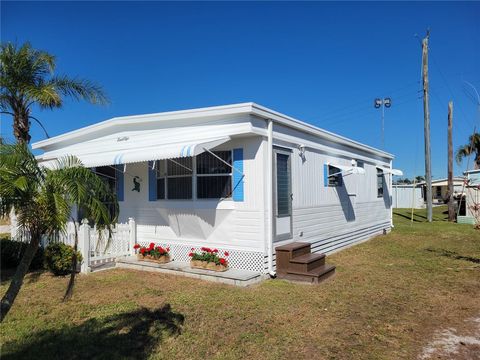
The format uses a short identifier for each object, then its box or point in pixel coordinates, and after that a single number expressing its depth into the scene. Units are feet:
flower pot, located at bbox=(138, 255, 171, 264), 26.86
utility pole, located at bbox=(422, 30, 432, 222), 64.39
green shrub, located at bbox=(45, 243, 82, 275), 24.94
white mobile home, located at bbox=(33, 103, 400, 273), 23.85
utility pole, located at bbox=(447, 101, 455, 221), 65.00
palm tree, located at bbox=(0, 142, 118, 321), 11.28
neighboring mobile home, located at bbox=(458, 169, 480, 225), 60.03
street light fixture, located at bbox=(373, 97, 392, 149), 77.77
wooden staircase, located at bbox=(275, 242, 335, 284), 23.30
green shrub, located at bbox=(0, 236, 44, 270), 29.24
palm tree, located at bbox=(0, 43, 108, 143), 33.12
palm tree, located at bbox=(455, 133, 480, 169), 92.76
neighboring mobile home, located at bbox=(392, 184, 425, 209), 112.06
